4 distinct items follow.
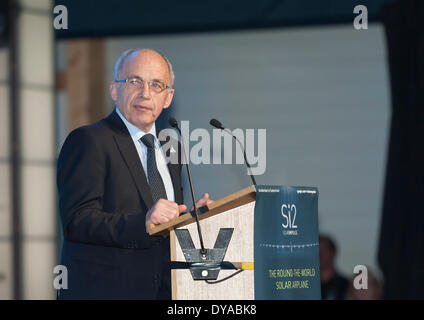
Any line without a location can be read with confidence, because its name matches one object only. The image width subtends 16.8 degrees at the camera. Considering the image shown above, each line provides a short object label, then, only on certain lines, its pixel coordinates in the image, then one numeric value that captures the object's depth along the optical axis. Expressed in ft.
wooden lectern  17.12
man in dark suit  18.12
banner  17.22
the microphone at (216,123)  18.79
